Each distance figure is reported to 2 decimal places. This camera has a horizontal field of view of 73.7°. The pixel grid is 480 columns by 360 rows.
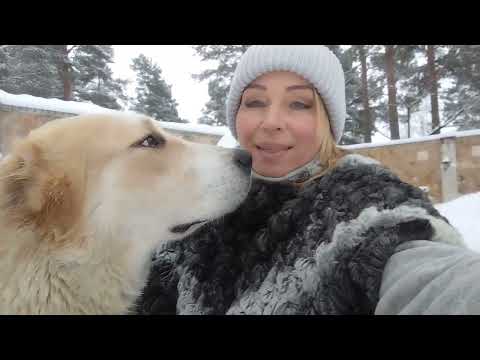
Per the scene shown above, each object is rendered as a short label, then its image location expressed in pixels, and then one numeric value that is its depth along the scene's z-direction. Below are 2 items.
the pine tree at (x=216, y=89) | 4.18
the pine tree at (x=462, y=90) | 4.96
